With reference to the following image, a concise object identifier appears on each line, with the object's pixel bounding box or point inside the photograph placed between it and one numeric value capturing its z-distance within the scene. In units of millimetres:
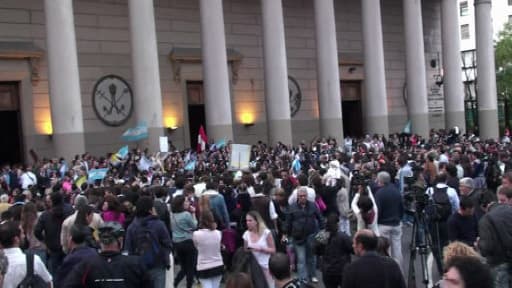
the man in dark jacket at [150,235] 7492
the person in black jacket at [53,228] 8766
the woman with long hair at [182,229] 9125
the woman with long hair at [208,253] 7891
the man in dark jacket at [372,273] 5230
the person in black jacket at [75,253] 6082
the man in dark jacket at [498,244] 6355
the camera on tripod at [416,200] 9125
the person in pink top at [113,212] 9141
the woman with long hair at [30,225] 8555
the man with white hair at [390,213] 9703
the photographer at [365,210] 8133
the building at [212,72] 22609
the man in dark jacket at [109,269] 5723
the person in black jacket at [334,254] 7422
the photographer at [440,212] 8781
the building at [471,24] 51188
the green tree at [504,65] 46838
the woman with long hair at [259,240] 7660
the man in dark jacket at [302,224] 9492
